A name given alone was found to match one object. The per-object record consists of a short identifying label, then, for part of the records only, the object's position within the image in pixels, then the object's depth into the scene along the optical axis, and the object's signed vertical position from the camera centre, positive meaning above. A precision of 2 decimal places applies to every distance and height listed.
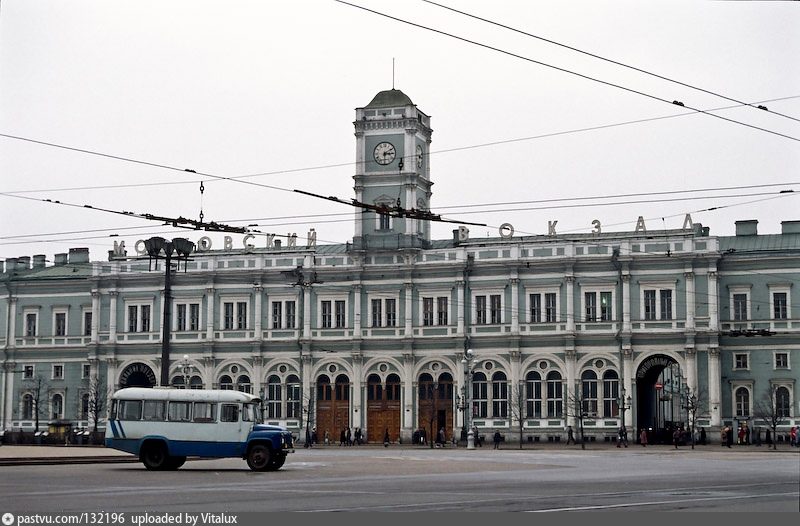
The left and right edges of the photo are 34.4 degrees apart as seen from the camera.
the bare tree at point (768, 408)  80.12 -0.82
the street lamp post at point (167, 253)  48.25 +5.36
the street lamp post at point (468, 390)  78.44 +0.31
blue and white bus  42.88 -1.08
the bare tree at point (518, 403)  85.44 -0.54
